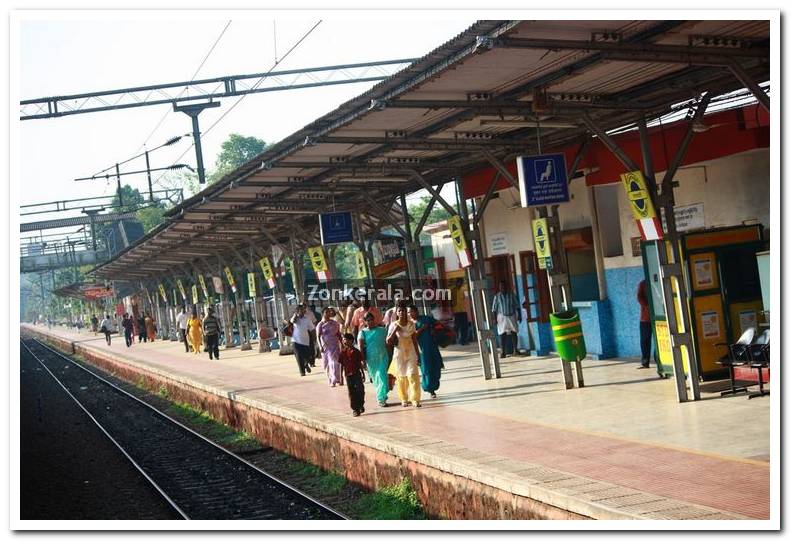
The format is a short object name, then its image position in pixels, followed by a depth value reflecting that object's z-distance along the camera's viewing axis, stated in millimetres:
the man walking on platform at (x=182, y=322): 40531
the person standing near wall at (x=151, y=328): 54094
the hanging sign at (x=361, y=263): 23445
